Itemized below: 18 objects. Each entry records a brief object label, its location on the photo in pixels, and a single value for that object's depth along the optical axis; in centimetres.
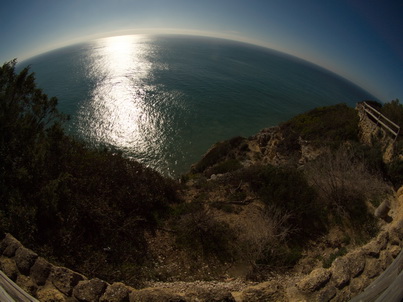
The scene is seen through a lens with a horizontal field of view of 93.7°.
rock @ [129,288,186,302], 323
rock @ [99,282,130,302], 324
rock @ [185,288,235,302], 329
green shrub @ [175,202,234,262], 733
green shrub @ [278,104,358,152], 1517
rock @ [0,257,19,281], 342
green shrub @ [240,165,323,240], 802
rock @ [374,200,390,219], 660
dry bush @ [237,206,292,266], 658
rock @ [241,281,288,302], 343
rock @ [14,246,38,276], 349
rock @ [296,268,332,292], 356
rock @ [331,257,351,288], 360
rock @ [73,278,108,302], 321
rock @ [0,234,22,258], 379
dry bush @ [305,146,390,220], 802
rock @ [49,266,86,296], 334
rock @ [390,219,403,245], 462
